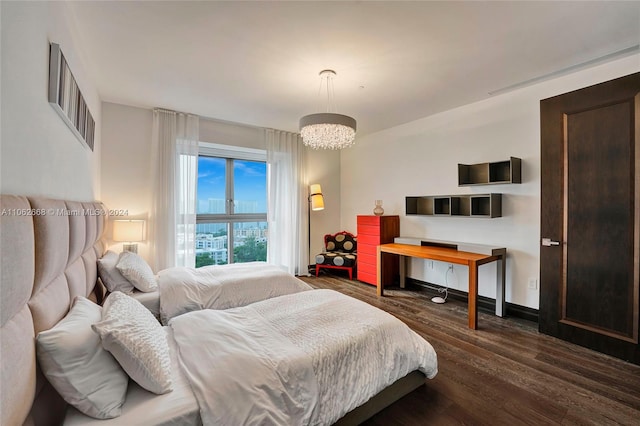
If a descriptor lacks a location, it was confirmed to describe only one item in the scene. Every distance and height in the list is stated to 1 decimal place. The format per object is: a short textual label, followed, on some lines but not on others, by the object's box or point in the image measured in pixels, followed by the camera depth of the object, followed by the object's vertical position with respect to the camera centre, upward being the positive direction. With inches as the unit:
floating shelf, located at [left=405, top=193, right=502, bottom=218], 130.0 +4.9
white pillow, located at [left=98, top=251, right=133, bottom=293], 91.3 -21.9
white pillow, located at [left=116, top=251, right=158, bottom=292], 92.7 -20.7
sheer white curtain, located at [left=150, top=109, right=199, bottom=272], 149.5 +14.1
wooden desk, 115.1 -20.1
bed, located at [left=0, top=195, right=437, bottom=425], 33.0 -23.1
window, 186.1 +5.4
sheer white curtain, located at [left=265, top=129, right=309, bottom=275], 188.7 +7.5
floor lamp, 198.1 +10.2
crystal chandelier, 102.0 +32.7
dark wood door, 88.4 -0.6
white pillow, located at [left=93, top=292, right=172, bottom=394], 44.1 -23.0
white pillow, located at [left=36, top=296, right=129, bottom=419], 39.3 -23.6
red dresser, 172.4 -18.2
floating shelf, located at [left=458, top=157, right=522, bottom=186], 122.5 +20.6
